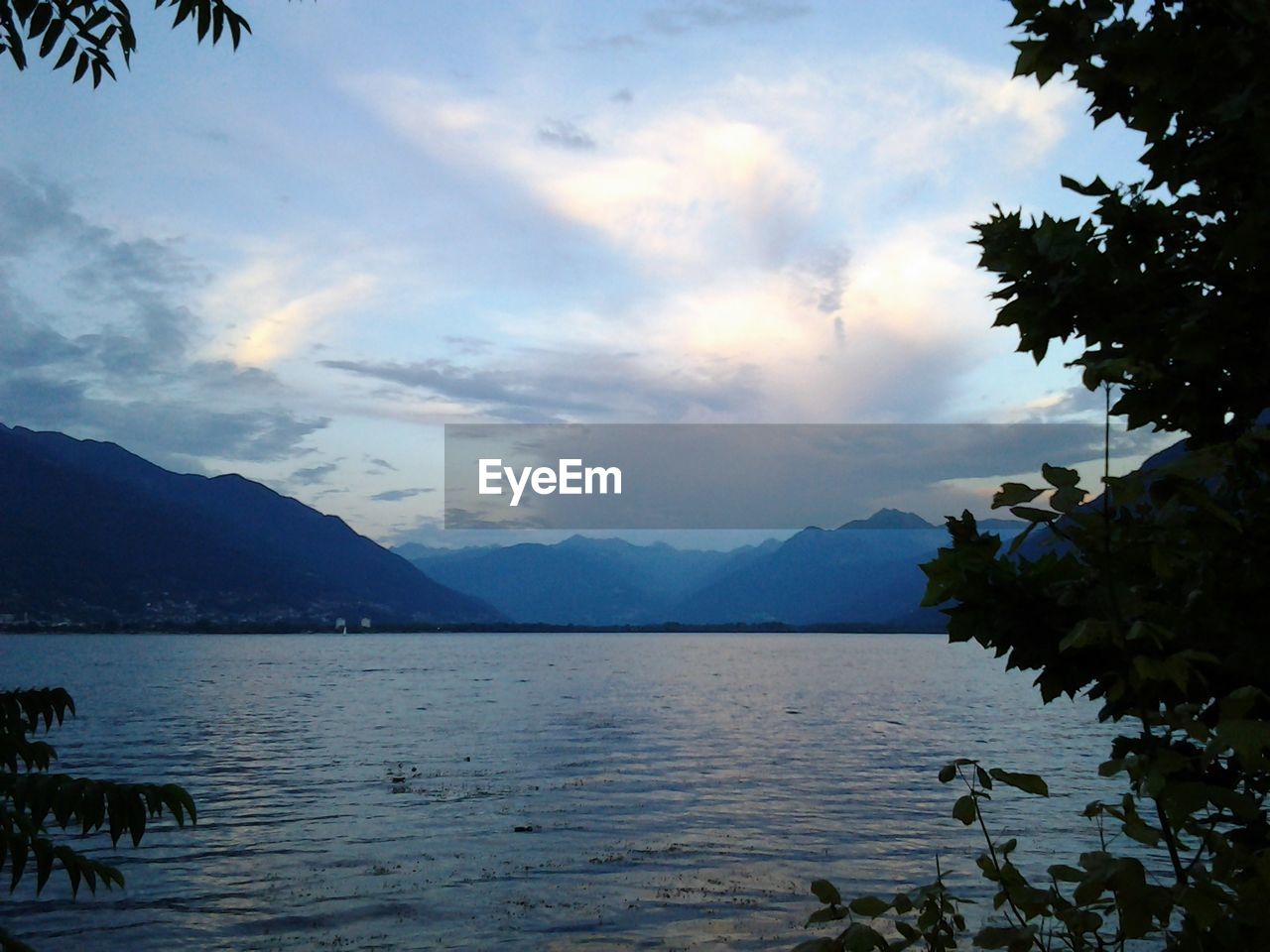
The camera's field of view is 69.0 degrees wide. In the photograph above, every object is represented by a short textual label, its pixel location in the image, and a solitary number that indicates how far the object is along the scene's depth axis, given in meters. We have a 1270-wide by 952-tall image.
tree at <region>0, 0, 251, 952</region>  4.03
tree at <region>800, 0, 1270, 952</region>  2.79
